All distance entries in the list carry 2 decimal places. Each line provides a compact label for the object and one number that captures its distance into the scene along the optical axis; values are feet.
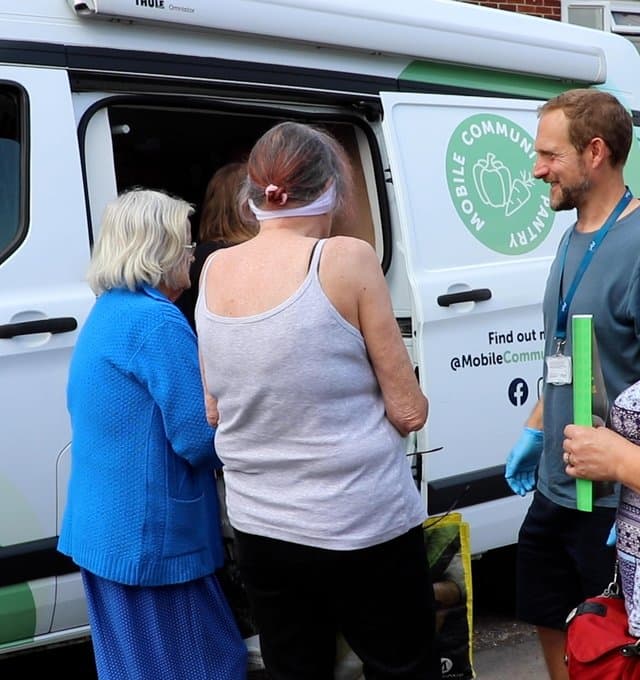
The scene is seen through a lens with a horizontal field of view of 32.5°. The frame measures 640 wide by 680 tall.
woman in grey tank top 7.00
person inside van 11.73
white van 9.68
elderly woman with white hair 8.48
